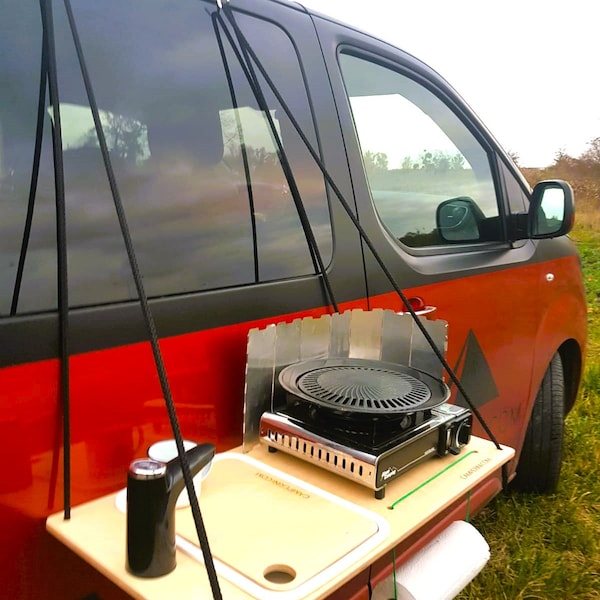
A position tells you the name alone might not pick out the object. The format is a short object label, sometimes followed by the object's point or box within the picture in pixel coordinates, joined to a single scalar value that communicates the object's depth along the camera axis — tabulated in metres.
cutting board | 0.93
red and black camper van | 0.99
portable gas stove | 1.17
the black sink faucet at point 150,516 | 0.86
